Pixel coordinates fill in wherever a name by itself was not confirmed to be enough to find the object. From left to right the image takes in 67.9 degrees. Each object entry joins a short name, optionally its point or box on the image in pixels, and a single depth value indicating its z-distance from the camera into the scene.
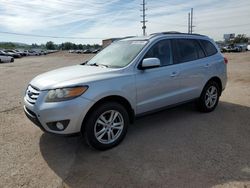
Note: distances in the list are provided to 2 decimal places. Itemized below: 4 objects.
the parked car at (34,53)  48.31
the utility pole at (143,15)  45.59
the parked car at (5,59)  23.74
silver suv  2.69
